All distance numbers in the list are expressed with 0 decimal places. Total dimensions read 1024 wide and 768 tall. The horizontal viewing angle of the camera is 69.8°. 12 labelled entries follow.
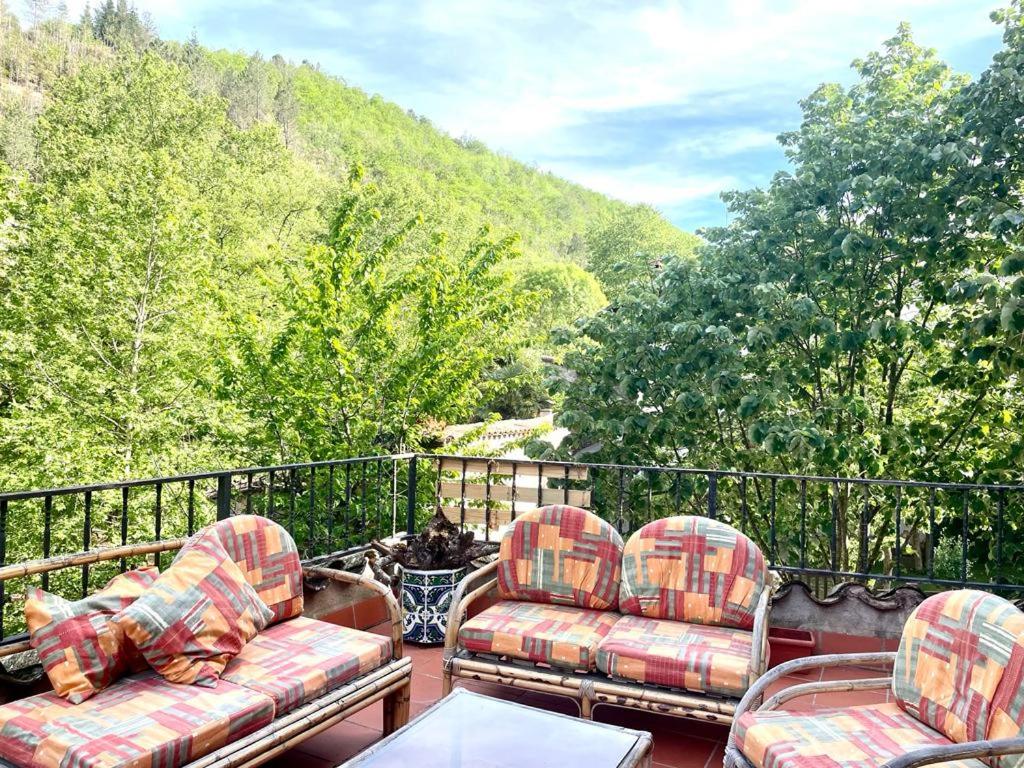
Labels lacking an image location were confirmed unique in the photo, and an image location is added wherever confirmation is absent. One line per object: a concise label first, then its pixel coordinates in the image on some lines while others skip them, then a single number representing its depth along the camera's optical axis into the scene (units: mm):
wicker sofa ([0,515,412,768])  1829
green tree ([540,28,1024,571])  4980
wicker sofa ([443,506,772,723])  2557
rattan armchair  1836
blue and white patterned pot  3797
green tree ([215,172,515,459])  7352
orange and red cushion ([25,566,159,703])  2037
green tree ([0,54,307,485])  10125
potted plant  3801
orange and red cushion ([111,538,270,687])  2172
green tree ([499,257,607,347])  32406
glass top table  1915
